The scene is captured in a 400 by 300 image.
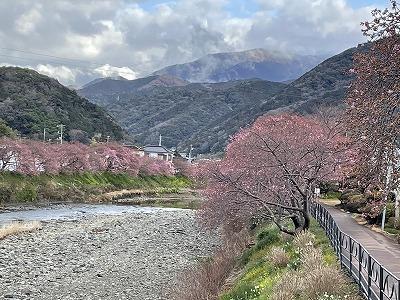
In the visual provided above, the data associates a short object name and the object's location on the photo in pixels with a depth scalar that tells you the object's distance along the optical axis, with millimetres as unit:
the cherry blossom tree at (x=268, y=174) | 21203
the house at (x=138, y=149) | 115838
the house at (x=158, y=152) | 126000
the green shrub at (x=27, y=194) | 53950
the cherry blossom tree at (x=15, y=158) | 59969
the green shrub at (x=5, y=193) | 51706
